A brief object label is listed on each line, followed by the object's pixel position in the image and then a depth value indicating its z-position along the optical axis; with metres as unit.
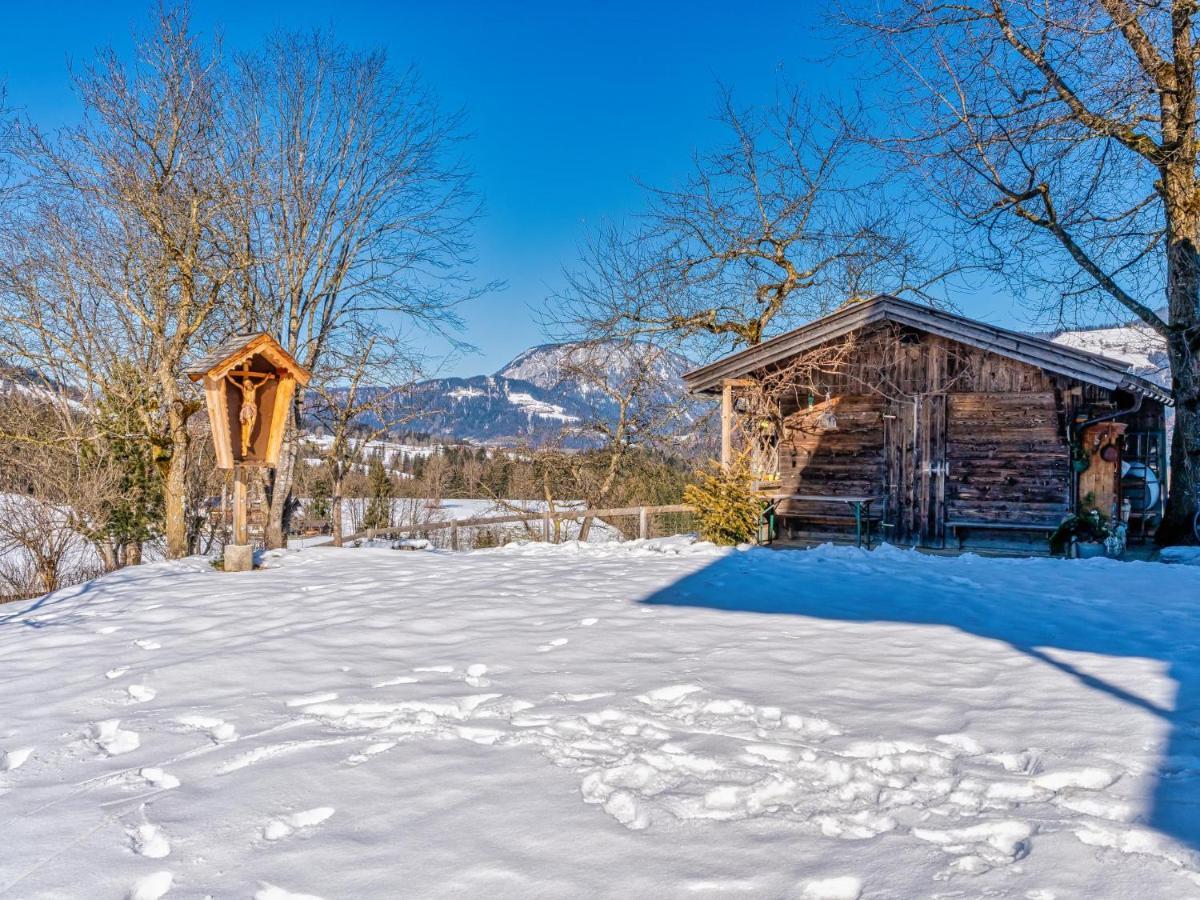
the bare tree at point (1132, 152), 9.61
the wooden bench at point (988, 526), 10.88
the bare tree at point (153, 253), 11.16
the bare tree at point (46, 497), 14.73
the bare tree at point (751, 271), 16.36
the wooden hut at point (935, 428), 10.80
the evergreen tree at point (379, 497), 34.88
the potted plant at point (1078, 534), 10.30
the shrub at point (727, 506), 11.74
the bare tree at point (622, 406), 18.02
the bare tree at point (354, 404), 15.41
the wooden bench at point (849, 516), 11.84
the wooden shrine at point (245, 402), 8.41
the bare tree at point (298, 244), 13.45
